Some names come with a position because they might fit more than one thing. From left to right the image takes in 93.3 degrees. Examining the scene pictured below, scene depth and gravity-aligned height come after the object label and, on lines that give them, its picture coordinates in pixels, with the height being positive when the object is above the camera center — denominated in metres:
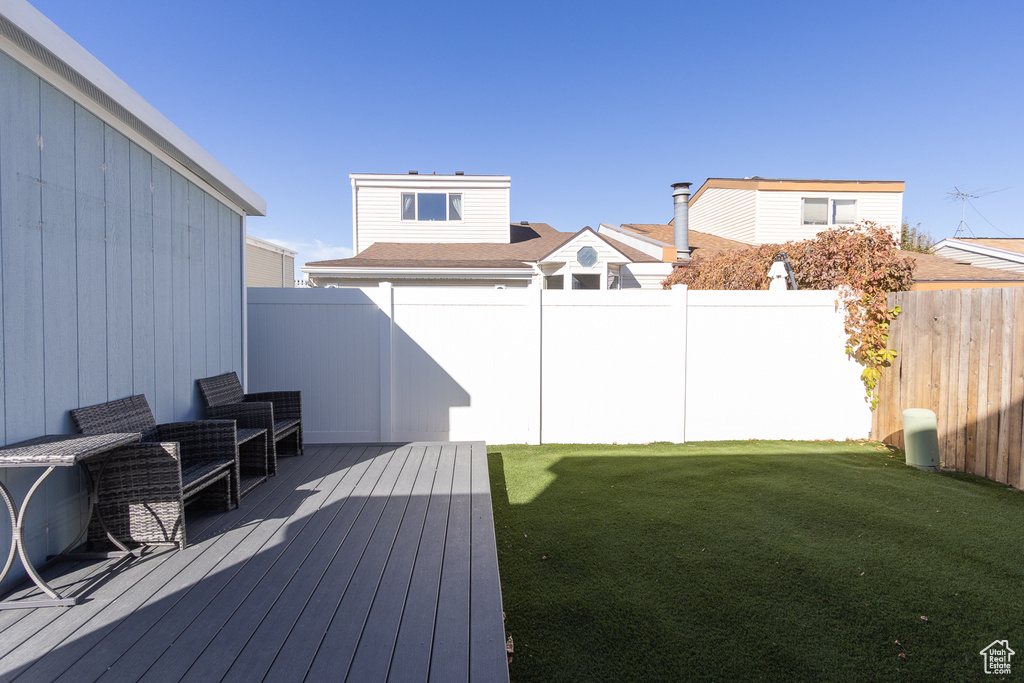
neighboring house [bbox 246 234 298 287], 17.55 +2.31
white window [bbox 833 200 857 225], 14.73 +3.56
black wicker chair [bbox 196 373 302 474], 4.12 -0.79
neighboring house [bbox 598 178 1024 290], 14.46 +3.52
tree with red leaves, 5.60 +0.61
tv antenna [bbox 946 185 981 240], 26.41 +7.15
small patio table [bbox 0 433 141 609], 2.04 -0.60
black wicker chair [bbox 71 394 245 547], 2.71 -0.88
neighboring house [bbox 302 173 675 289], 10.47 +1.91
